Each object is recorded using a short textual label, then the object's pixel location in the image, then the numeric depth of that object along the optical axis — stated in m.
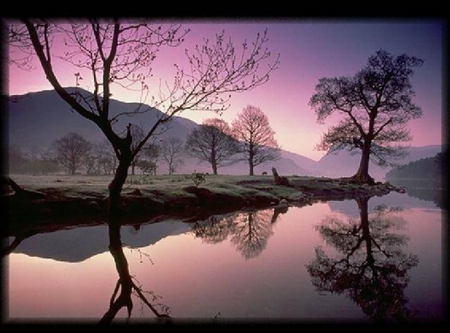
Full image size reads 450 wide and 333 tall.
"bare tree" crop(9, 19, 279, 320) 9.00
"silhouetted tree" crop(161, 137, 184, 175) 85.69
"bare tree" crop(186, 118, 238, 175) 64.44
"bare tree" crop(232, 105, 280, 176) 58.81
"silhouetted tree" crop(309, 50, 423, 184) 34.56
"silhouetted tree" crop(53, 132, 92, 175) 72.31
